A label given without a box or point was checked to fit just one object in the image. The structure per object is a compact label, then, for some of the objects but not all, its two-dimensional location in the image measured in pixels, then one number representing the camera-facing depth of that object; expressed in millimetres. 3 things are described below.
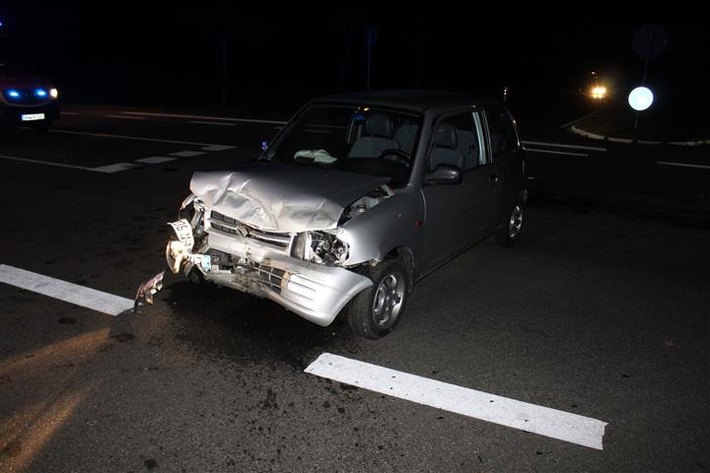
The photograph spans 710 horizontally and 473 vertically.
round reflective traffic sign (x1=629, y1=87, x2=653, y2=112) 15805
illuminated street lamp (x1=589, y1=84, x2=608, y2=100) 31031
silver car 4160
